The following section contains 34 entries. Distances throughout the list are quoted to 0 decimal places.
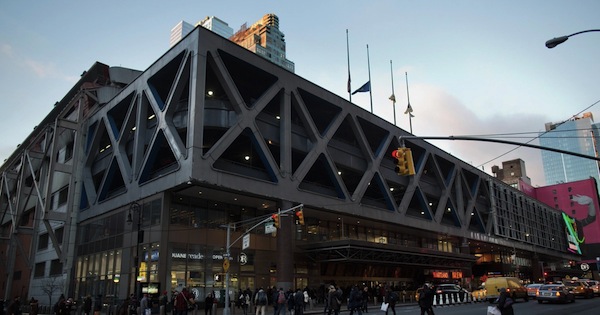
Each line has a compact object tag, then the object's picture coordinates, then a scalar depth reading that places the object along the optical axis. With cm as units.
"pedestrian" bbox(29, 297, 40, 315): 2526
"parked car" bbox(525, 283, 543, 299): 4400
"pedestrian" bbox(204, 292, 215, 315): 3159
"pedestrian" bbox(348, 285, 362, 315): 2528
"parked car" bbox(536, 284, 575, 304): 3438
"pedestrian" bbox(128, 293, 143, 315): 2761
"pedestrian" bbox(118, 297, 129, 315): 2343
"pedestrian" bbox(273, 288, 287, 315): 2713
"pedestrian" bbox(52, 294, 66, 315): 2580
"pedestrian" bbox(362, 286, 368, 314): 3394
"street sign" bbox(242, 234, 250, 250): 3299
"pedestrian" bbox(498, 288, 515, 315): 1388
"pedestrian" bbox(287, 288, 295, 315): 3027
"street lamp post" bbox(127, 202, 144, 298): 3216
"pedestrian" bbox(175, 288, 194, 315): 2319
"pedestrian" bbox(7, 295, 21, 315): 2619
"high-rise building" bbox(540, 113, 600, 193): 18715
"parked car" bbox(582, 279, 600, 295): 4600
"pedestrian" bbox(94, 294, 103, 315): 3103
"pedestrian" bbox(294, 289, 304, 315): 2741
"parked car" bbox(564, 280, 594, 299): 4222
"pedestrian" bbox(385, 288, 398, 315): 2569
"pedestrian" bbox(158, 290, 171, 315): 3117
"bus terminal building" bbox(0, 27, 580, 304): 3866
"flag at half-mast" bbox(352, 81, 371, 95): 5382
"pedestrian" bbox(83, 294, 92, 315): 3200
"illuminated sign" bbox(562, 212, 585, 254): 12115
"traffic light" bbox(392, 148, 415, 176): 1736
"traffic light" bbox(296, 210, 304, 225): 2978
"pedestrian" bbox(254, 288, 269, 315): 2940
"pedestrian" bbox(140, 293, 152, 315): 2667
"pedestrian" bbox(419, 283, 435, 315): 1967
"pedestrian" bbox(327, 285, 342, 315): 2555
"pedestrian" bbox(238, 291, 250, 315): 3359
